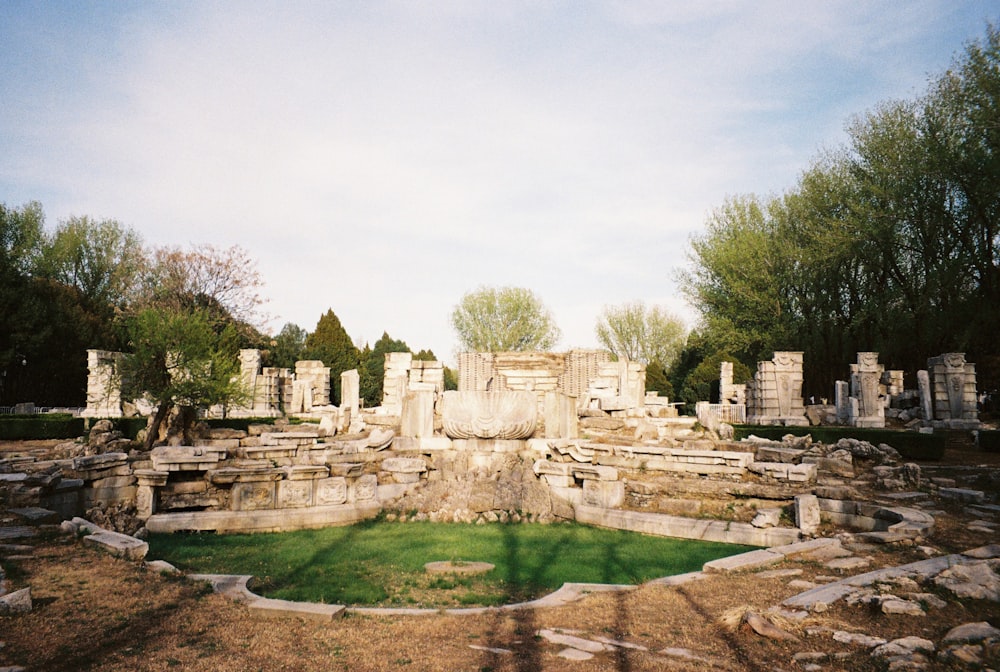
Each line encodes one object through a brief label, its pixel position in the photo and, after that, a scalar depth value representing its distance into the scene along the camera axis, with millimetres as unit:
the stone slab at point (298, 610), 4734
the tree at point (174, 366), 12781
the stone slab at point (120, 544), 6211
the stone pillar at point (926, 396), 20469
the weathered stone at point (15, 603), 4363
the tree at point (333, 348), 37438
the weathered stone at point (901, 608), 4578
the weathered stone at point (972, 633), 3852
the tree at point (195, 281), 31469
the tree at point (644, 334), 49125
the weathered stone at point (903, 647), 3803
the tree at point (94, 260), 35750
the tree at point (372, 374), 38594
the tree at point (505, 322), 49031
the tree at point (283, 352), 39219
